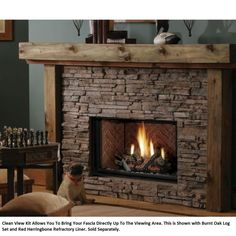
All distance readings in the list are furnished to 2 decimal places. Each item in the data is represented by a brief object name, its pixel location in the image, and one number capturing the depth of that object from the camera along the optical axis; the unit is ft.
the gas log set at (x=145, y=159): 18.34
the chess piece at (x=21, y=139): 15.98
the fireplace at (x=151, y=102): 16.84
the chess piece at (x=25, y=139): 16.05
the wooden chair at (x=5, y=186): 16.02
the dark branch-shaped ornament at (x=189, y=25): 17.43
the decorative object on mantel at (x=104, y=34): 18.10
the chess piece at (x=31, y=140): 16.14
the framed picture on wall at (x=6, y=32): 21.86
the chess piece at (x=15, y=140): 15.90
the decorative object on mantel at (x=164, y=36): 17.15
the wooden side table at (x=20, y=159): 15.72
